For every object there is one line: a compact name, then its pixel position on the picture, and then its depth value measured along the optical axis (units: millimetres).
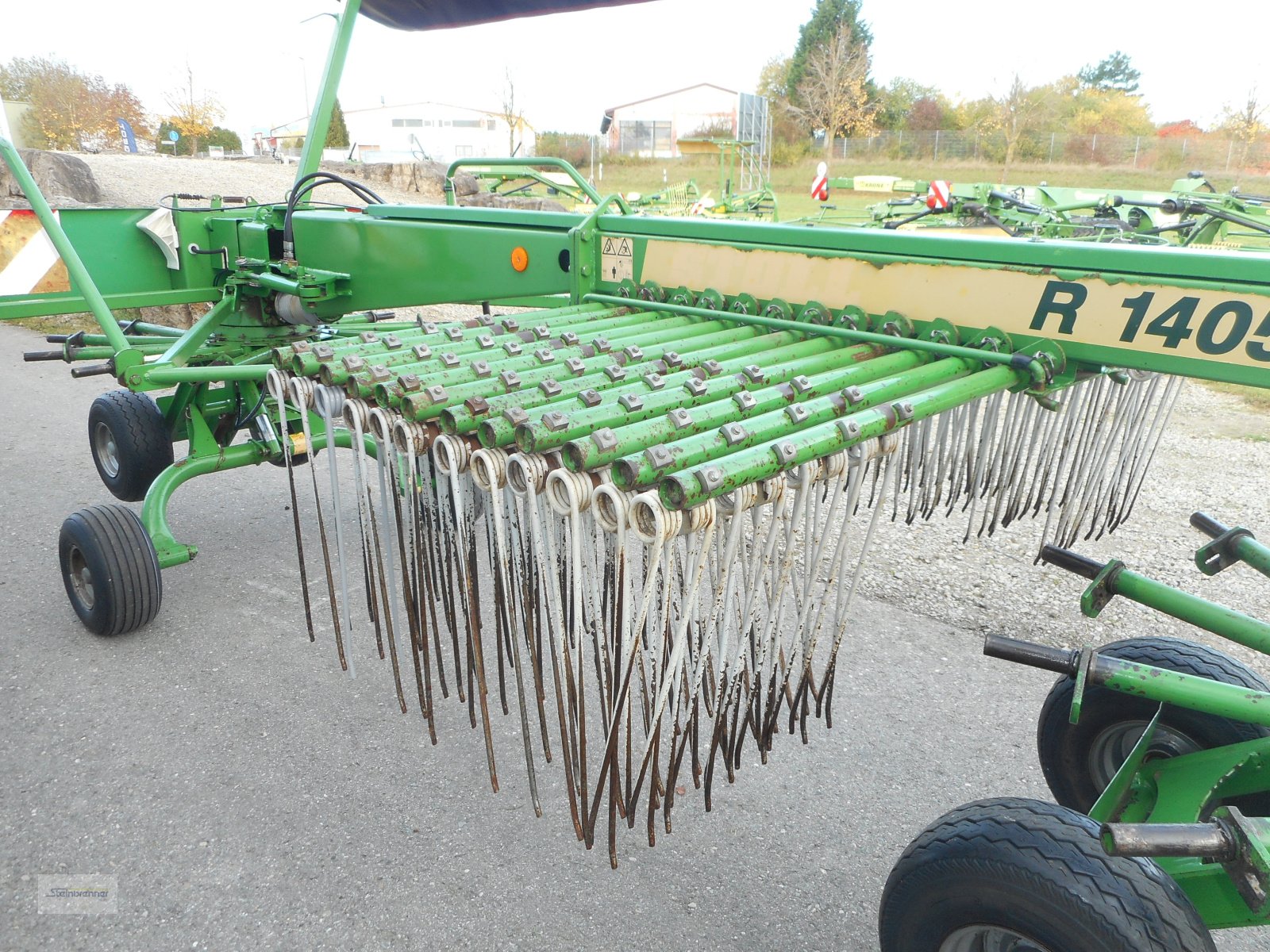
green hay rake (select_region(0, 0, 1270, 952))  1415
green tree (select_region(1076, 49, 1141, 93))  52312
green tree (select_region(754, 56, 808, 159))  36966
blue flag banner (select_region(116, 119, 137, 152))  20859
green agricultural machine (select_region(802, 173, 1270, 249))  5953
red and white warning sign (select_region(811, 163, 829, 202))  12516
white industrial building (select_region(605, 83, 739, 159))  45188
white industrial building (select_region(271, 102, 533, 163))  52531
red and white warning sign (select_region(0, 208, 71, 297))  3479
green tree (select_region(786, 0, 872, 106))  41562
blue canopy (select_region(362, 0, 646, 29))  2764
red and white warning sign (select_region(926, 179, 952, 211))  7945
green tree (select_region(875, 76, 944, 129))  41656
